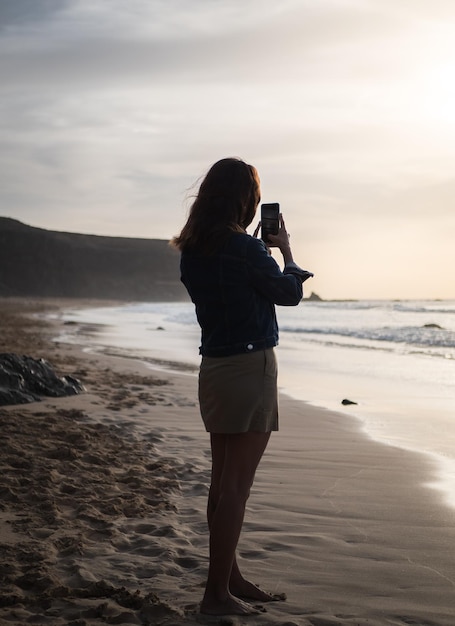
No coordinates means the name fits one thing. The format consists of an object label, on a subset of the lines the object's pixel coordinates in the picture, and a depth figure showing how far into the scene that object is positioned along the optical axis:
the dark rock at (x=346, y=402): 8.39
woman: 2.68
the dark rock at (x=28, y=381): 7.35
